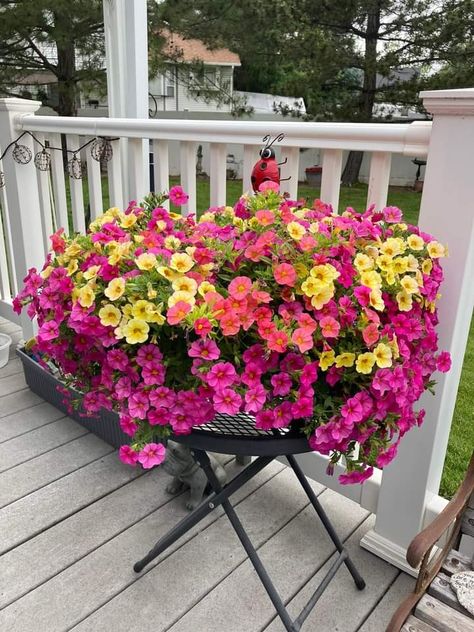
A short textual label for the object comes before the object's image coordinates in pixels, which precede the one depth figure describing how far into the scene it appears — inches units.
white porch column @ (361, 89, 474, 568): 49.8
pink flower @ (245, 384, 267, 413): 38.5
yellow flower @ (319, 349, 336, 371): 40.0
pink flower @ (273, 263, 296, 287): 40.4
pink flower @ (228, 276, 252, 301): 39.8
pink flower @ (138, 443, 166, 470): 42.2
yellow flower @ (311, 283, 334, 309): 40.1
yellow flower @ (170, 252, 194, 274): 41.3
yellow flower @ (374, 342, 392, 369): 39.6
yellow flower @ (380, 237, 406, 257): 45.1
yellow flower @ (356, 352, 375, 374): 39.7
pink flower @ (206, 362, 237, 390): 38.2
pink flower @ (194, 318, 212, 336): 37.4
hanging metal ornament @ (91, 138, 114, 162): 87.2
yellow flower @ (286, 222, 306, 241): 43.8
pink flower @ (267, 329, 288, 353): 38.3
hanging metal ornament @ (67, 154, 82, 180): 92.9
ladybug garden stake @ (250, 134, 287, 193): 61.4
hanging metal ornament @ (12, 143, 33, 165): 98.7
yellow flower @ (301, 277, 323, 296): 40.2
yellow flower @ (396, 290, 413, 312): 43.0
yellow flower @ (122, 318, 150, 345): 39.4
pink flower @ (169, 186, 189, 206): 57.1
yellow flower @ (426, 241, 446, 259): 47.5
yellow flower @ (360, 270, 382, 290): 41.7
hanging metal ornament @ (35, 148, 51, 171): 97.6
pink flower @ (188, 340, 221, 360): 38.5
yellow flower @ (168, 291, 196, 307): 38.8
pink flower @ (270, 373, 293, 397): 39.5
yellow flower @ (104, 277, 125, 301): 40.7
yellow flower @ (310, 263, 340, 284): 40.6
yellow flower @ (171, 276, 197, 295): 40.0
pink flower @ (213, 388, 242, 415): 38.2
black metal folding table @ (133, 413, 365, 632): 43.9
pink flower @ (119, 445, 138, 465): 43.2
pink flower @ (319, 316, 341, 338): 39.6
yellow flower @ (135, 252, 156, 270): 42.1
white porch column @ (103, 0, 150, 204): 98.4
